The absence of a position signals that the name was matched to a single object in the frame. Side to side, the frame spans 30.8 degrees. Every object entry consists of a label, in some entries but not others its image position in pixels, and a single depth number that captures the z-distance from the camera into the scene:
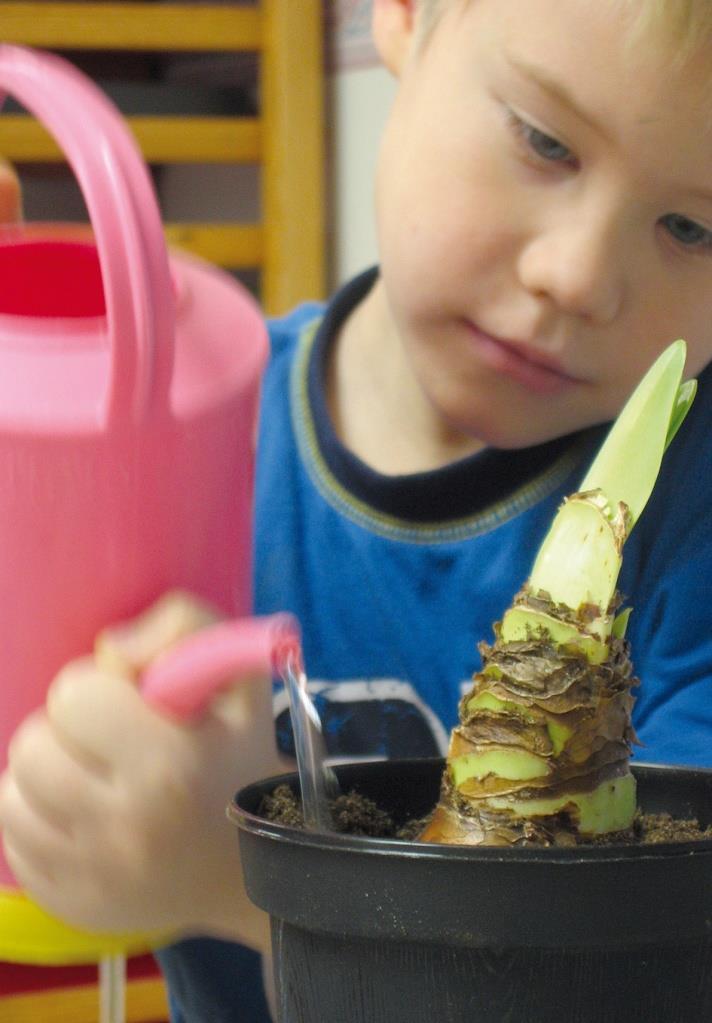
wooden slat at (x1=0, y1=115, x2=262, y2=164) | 1.50
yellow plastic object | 0.50
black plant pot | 0.33
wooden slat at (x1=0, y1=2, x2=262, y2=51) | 1.50
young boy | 0.46
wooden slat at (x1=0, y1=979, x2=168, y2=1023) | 1.12
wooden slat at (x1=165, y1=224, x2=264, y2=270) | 1.54
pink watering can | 0.42
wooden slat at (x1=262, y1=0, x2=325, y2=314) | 1.52
